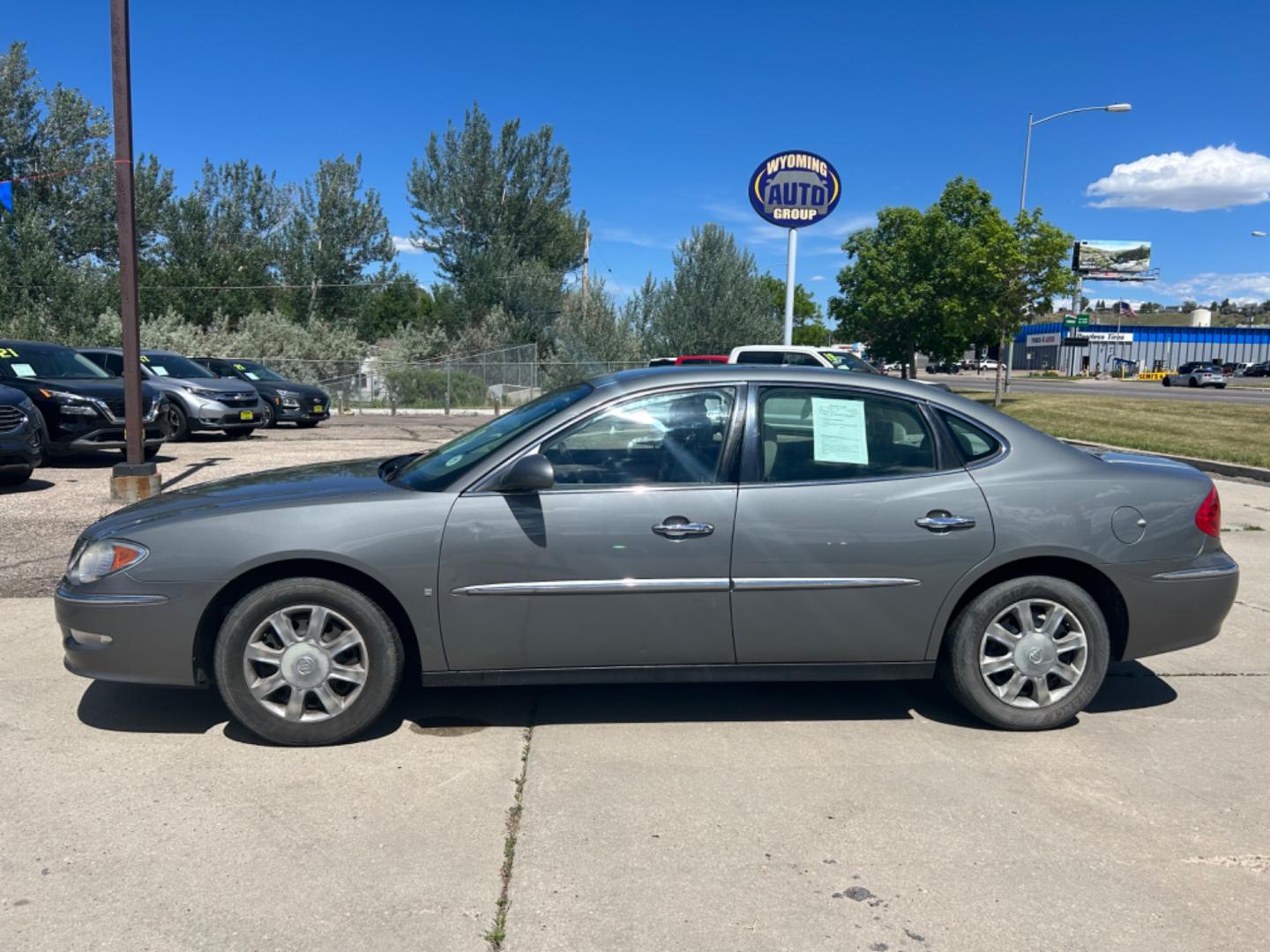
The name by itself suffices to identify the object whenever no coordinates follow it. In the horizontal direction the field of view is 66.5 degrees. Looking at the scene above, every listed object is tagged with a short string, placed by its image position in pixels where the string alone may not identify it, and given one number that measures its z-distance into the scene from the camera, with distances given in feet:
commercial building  301.22
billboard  336.29
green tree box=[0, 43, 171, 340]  113.19
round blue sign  57.62
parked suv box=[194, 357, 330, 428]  66.33
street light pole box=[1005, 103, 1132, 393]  99.71
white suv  50.03
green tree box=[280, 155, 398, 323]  137.98
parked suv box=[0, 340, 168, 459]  37.99
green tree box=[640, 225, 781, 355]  96.78
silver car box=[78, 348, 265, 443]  52.44
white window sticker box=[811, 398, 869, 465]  13.88
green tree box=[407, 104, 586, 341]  127.85
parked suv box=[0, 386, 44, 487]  31.14
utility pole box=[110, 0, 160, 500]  30.76
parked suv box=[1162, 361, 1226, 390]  174.29
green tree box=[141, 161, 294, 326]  138.00
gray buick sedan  12.84
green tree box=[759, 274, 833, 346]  262.88
